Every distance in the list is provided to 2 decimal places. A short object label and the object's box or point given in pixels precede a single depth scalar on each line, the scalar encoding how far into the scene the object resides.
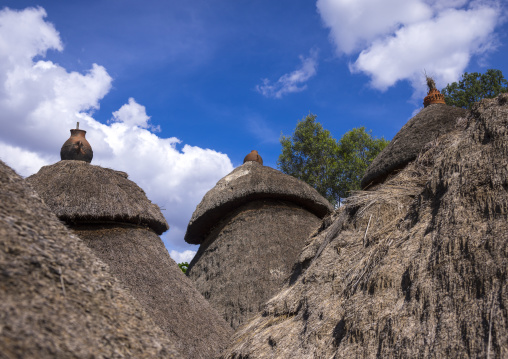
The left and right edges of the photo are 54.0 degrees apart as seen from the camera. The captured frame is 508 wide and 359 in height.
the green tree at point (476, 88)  27.11
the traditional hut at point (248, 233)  12.64
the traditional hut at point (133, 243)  9.58
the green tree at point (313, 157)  27.91
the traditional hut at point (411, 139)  9.56
